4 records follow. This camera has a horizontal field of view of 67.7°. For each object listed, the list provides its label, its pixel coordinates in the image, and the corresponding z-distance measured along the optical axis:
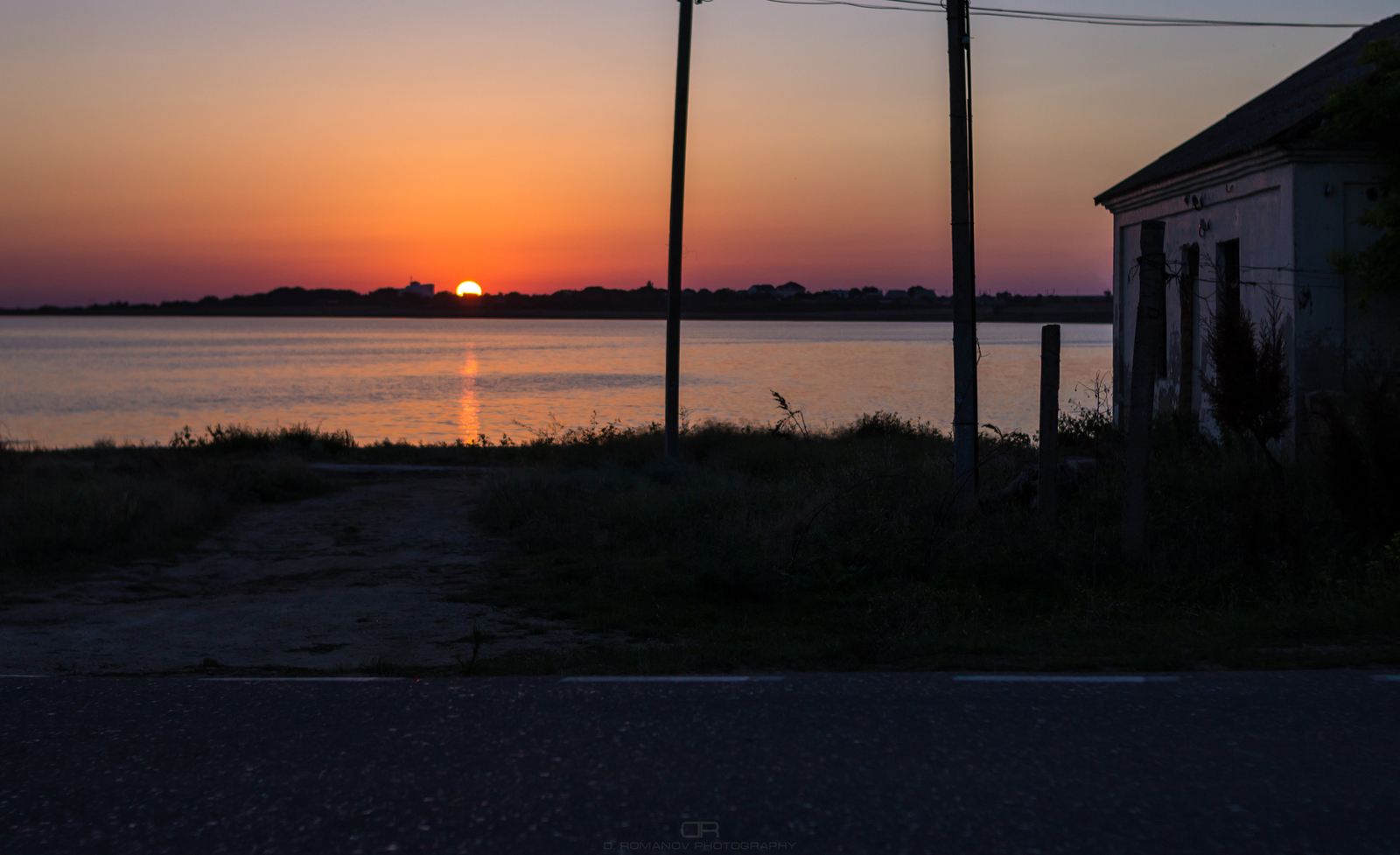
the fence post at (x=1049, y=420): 9.56
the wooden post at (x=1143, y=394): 8.58
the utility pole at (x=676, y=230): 16.30
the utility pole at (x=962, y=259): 10.58
